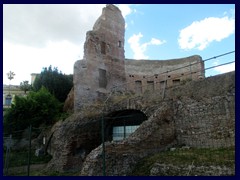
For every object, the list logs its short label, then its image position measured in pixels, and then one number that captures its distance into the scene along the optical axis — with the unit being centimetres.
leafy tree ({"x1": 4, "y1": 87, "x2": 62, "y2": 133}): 1869
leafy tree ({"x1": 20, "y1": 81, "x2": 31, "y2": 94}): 3669
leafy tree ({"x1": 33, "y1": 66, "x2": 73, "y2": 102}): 2502
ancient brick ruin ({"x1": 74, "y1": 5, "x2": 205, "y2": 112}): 1938
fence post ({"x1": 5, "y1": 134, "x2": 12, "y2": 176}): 1160
